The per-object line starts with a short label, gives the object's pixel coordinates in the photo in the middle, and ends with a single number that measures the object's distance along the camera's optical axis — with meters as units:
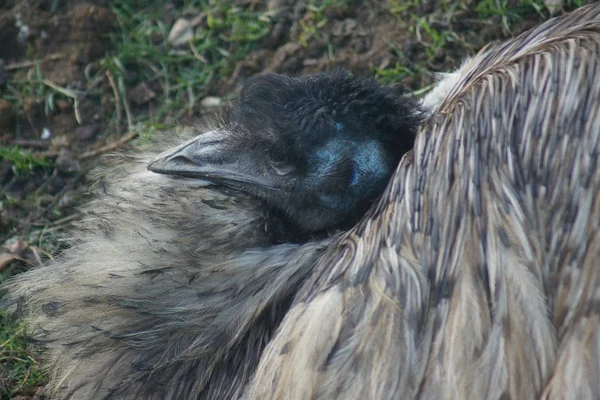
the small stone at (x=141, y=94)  8.77
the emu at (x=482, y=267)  4.21
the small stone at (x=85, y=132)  8.57
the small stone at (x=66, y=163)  8.33
